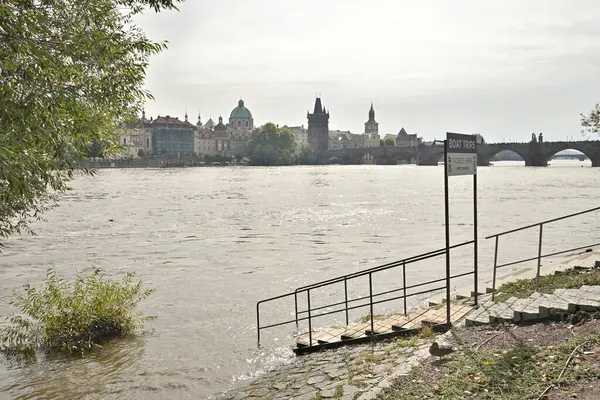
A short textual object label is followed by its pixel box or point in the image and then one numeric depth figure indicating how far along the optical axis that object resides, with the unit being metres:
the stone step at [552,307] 7.48
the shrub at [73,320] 11.58
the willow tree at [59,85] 6.35
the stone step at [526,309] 7.55
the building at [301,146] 174.48
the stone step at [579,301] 7.39
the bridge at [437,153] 113.38
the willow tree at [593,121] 25.19
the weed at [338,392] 6.69
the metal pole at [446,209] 7.74
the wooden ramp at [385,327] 8.91
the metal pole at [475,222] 8.80
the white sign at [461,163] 8.02
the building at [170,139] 192.38
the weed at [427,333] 8.19
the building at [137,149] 184.00
